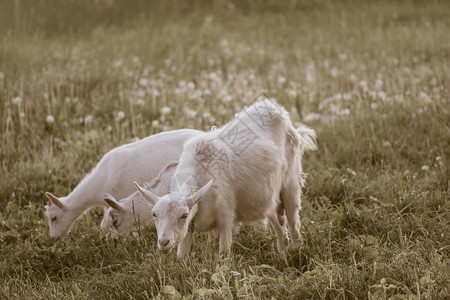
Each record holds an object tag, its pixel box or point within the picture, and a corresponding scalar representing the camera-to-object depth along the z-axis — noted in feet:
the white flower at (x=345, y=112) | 56.50
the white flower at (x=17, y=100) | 57.82
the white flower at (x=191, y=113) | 55.31
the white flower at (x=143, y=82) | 65.26
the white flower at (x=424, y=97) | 57.52
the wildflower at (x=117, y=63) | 75.73
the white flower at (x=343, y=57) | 82.51
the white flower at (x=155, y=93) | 60.75
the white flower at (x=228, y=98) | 59.88
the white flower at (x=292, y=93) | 62.73
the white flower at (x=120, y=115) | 56.49
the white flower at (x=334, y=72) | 72.22
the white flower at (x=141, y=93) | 61.87
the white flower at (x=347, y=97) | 61.67
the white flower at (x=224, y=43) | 92.27
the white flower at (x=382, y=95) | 60.44
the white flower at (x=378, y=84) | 64.42
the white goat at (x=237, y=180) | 28.89
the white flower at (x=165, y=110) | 54.46
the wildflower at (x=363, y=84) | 64.46
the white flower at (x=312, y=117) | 56.80
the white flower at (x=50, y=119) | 56.34
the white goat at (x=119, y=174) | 41.88
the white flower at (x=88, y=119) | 57.13
